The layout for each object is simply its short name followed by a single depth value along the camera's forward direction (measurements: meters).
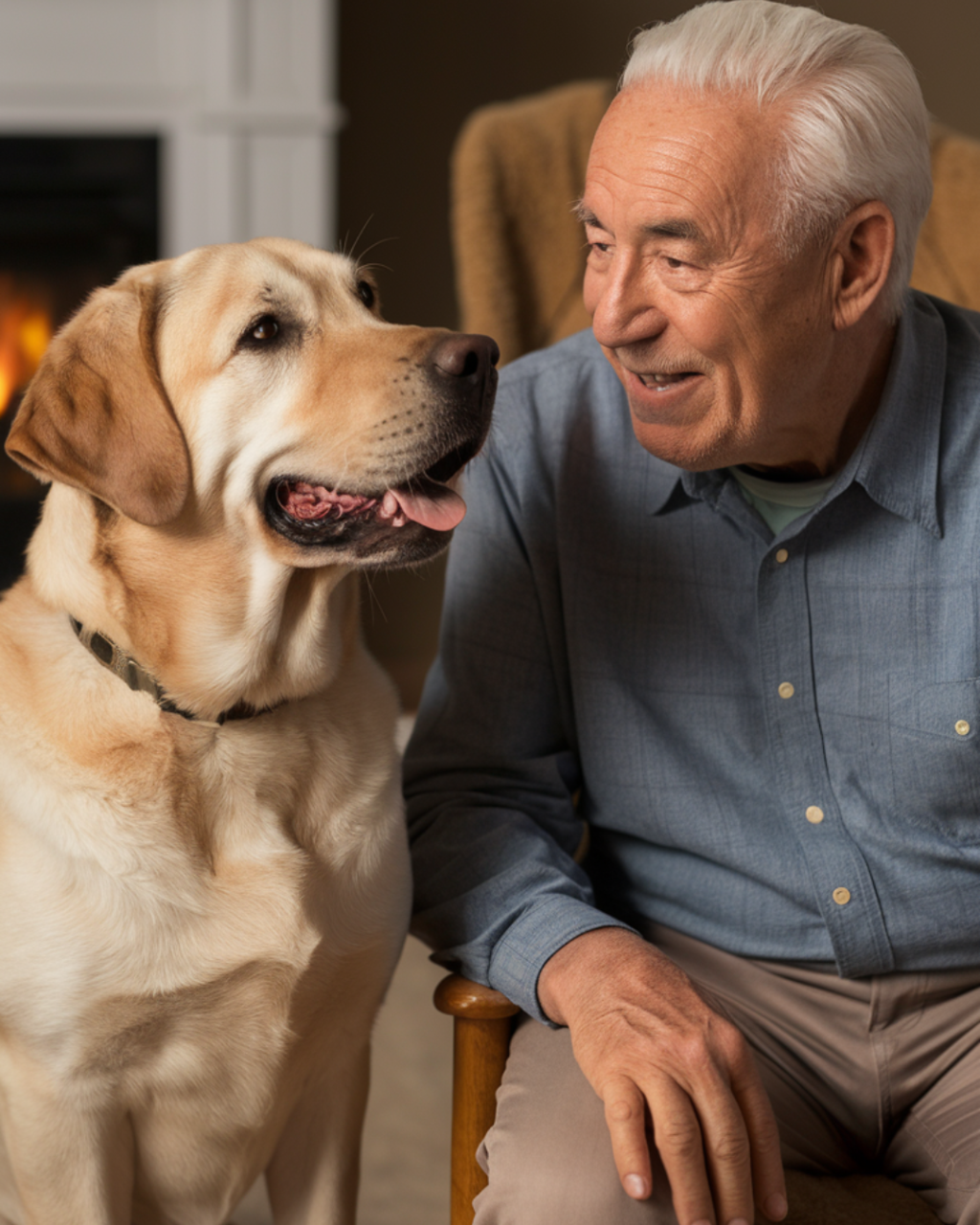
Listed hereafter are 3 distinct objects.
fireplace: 2.91
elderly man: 1.16
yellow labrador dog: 1.03
